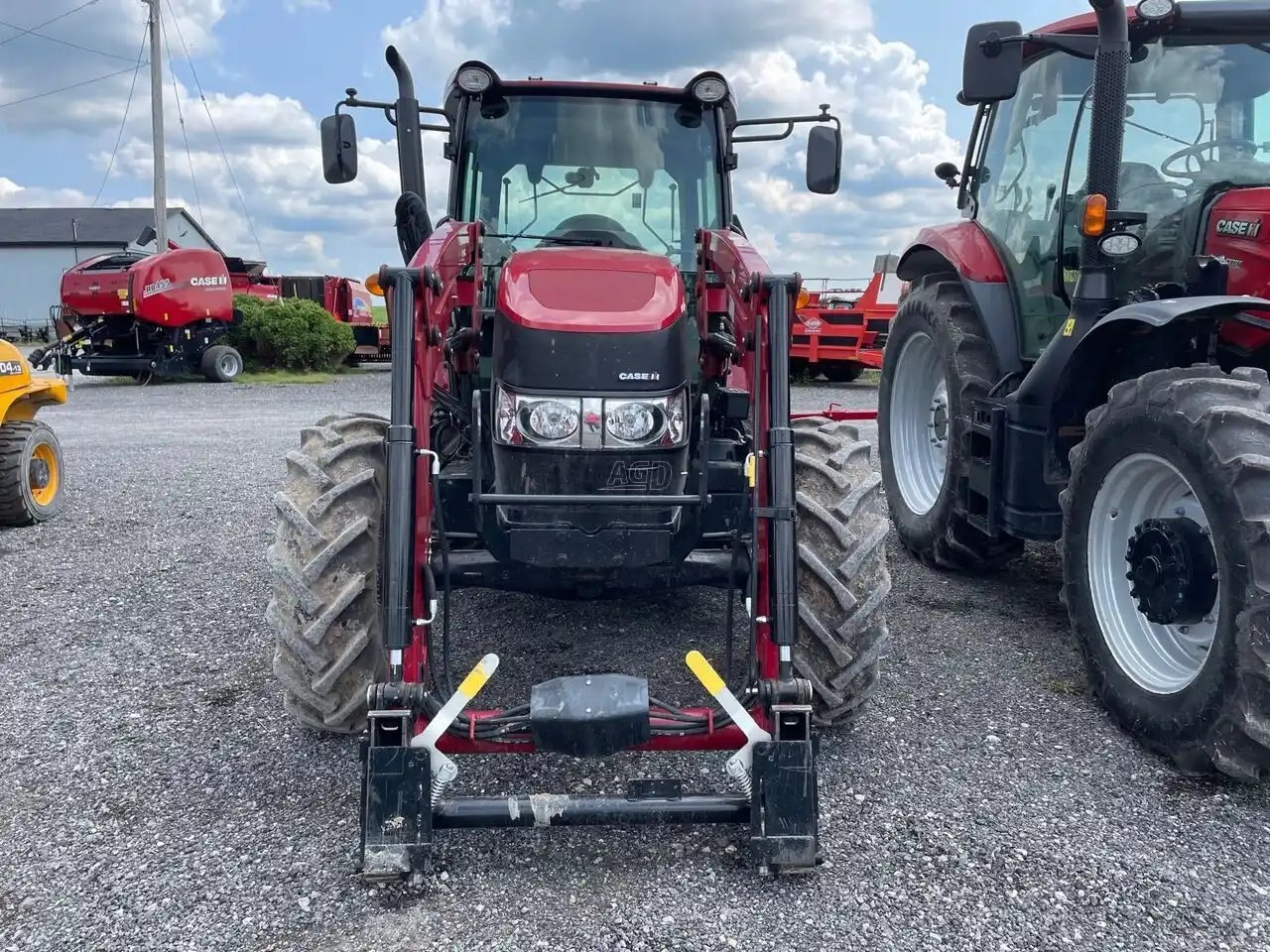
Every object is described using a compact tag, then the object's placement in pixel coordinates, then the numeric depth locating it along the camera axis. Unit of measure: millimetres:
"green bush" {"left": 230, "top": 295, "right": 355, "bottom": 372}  18891
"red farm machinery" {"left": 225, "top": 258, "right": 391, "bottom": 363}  21766
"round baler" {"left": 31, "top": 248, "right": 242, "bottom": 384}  16266
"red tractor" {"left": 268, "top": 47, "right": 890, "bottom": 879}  2504
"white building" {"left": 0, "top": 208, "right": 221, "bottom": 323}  53531
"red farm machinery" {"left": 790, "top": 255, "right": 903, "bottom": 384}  15188
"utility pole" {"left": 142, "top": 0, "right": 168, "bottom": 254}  20062
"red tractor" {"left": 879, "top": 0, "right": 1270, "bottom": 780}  2914
